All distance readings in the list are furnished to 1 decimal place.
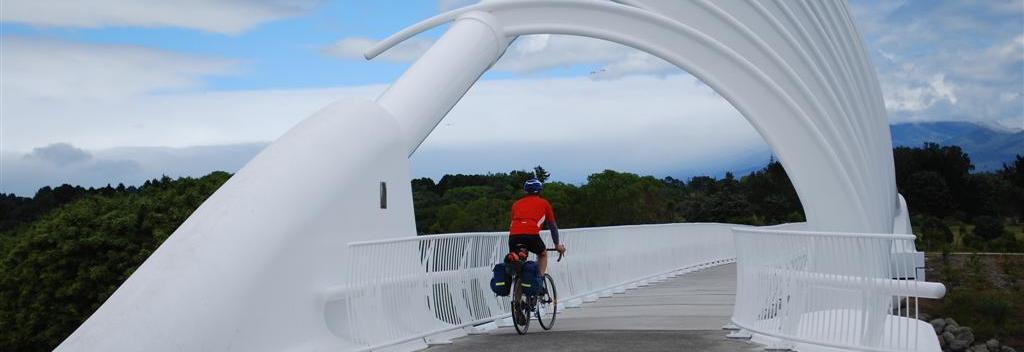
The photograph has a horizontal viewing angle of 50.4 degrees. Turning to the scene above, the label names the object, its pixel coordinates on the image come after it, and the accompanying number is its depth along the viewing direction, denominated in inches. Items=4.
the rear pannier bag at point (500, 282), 500.7
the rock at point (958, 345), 1060.5
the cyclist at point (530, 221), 505.4
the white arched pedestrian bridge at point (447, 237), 389.7
